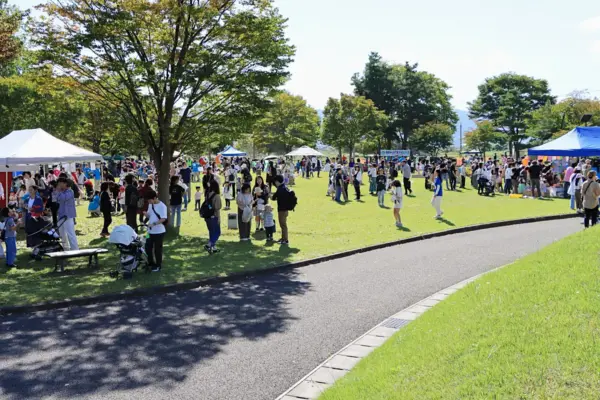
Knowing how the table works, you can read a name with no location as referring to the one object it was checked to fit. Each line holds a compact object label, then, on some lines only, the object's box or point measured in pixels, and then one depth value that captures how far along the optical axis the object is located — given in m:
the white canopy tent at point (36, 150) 14.30
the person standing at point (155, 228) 10.56
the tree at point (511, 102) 72.44
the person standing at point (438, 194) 17.48
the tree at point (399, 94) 71.25
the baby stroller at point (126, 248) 10.10
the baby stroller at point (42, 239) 12.19
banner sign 56.03
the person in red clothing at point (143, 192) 14.61
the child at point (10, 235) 11.03
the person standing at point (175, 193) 15.13
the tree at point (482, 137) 75.75
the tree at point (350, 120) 62.84
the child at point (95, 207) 19.44
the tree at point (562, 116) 57.66
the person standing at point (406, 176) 25.92
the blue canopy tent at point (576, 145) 23.23
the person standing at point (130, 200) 14.62
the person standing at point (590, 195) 14.24
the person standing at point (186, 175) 23.67
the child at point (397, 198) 16.41
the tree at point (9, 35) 24.89
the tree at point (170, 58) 13.18
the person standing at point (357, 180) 24.84
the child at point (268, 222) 14.34
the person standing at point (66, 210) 12.41
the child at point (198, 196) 21.09
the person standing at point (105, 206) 15.05
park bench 10.62
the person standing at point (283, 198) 13.52
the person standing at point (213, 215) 12.72
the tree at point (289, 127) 68.69
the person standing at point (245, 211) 14.28
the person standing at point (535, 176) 24.02
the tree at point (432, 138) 71.19
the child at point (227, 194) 21.84
